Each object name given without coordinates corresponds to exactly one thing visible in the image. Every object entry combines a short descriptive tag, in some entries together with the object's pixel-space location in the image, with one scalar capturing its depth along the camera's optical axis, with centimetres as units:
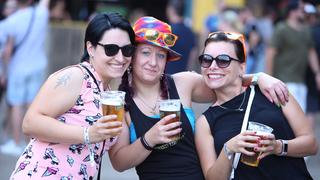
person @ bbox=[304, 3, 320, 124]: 1709
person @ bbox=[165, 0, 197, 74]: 1739
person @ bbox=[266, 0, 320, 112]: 1675
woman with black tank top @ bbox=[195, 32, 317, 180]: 750
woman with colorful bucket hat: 769
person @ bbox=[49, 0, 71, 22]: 2736
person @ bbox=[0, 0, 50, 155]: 1655
